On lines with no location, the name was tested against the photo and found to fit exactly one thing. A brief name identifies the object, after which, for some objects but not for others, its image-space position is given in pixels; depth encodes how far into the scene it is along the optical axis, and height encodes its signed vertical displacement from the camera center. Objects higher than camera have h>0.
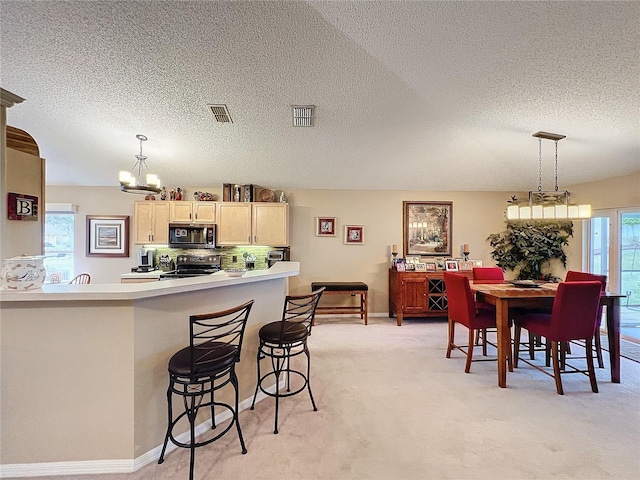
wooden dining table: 2.88 -0.72
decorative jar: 1.70 -0.23
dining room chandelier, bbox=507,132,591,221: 3.23 +0.35
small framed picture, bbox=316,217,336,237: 5.53 +0.24
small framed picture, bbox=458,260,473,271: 5.20 -0.47
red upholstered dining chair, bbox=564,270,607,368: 3.10 -0.47
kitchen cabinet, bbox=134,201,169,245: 4.95 +0.25
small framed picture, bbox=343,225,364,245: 5.55 +0.08
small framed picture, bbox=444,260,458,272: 5.16 -0.47
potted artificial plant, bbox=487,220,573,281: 5.25 -0.09
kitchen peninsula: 1.75 -0.90
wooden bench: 4.96 -0.91
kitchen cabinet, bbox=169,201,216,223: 5.02 +0.44
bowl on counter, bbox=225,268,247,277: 2.41 -0.31
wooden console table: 5.00 -0.95
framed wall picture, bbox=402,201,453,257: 5.58 +0.23
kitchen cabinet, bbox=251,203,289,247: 5.08 +0.25
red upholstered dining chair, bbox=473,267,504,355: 4.14 -0.51
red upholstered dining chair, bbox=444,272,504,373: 3.13 -0.80
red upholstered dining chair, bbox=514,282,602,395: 2.69 -0.73
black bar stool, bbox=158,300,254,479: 1.71 -0.80
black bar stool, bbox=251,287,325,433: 2.26 -0.77
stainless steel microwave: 4.93 +0.03
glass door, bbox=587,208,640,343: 4.34 -0.28
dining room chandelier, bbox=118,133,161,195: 3.29 +0.62
